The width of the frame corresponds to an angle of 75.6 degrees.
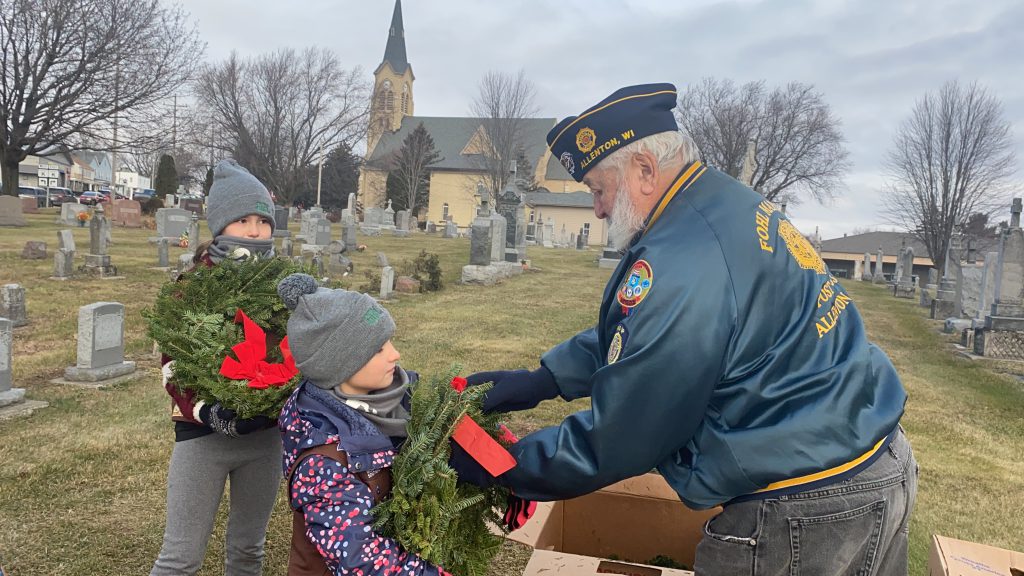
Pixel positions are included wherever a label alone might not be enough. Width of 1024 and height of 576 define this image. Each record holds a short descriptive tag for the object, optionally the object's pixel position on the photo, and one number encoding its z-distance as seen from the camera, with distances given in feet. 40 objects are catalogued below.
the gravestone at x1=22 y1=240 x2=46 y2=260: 50.37
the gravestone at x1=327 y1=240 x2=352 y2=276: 53.36
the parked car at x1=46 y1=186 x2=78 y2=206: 138.82
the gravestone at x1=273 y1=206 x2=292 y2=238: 88.74
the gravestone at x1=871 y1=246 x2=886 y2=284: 120.98
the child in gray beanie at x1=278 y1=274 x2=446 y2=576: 5.53
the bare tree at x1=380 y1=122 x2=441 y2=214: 180.34
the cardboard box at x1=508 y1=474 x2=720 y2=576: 9.77
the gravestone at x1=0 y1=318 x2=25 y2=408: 19.76
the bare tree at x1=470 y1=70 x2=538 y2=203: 156.97
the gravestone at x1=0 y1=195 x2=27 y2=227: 74.43
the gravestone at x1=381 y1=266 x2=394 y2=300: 45.70
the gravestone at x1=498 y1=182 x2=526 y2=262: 72.18
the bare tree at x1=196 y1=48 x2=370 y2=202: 131.54
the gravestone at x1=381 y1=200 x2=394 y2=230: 119.31
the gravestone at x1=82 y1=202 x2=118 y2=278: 45.03
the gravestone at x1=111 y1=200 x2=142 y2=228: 88.22
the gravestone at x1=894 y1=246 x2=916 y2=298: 93.04
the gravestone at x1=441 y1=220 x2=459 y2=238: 122.19
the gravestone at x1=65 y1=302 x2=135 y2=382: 23.18
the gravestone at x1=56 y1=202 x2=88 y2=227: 82.64
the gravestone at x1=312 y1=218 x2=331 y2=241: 74.33
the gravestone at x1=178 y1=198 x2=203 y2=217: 116.37
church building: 197.16
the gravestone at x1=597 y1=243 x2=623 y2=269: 91.04
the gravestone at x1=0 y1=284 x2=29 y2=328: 29.91
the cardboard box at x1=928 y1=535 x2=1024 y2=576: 7.80
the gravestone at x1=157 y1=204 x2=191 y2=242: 68.69
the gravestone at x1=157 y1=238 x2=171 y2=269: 51.26
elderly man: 5.52
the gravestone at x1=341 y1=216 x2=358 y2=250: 75.77
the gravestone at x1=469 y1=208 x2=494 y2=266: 60.18
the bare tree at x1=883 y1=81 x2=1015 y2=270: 92.73
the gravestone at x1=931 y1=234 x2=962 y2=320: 62.54
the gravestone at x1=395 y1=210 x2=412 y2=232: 118.29
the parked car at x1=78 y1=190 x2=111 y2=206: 121.93
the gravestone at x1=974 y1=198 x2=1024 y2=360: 41.32
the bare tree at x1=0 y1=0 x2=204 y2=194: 77.05
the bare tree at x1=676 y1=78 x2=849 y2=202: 143.13
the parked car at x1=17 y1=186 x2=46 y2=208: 134.08
